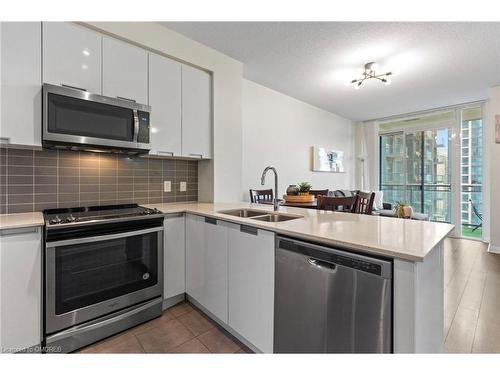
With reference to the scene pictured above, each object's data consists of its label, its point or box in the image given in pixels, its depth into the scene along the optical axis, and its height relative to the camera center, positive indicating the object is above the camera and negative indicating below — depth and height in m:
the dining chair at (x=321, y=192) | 3.93 -0.12
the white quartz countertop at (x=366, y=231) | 0.97 -0.24
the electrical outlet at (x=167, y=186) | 2.63 -0.02
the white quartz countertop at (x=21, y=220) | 1.36 -0.22
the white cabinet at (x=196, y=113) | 2.48 +0.76
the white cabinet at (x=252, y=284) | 1.41 -0.62
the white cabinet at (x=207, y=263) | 1.76 -0.62
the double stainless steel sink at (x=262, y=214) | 1.89 -0.25
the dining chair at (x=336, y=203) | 2.33 -0.17
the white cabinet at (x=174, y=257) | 2.06 -0.63
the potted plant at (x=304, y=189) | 2.96 -0.05
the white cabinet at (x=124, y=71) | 1.97 +0.97
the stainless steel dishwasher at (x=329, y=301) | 0.98 -0.53
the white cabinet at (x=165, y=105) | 2.25 +0.77
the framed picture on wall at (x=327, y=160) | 4.99 +0.56
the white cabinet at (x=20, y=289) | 1.36 -0.61
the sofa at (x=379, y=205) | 4.60 -0.43
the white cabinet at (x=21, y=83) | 1.55 +0.67
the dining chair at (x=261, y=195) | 3.43 -0.15
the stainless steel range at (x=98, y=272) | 1.50 -0.61
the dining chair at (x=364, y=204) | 2.51 -0.21
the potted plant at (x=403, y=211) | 3.62 -0.38
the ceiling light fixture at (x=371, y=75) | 3.05 +1.50
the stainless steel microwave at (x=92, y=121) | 1.65 +0.48
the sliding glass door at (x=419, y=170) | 5.10 +0.35
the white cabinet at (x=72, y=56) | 1.70 +0.95
